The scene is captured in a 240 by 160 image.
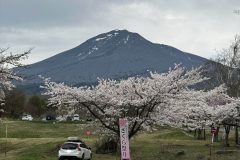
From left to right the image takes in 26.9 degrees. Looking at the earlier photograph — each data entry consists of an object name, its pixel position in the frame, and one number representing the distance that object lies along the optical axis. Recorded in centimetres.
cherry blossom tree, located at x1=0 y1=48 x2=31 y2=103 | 1900
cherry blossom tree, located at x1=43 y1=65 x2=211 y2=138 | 2878
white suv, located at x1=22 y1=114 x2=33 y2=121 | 12466
